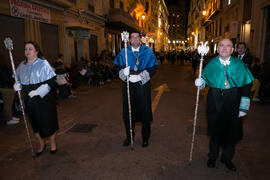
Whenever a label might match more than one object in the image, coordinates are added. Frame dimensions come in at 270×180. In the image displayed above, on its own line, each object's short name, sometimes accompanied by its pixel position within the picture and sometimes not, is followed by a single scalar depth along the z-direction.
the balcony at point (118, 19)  19.20
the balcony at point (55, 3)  10.10
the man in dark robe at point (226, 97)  3.02
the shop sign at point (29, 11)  8.57
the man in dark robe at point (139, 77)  3.82
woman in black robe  3.55
